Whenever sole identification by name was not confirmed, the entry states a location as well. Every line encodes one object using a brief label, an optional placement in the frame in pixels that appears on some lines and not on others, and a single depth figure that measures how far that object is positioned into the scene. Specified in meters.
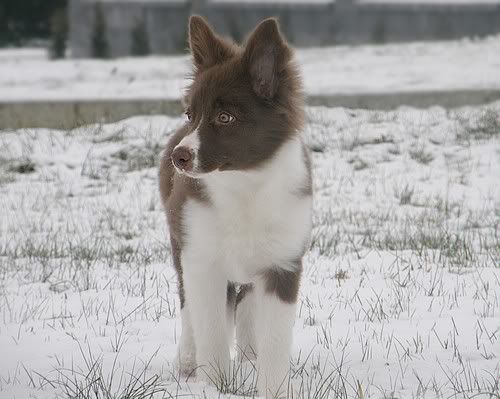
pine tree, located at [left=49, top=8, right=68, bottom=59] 28.25
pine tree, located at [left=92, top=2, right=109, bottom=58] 27.61
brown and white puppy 3.76
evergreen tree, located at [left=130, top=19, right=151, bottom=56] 27.95
